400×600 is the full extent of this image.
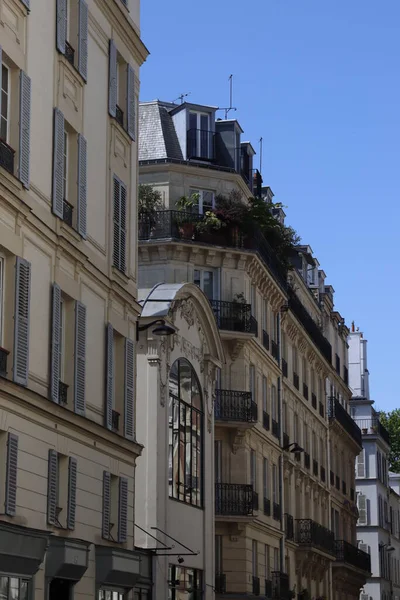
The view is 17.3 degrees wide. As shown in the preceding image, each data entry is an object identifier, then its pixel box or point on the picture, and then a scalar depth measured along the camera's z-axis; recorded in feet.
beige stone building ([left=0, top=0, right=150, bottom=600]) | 71.41
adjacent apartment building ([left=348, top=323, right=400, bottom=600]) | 281.33
